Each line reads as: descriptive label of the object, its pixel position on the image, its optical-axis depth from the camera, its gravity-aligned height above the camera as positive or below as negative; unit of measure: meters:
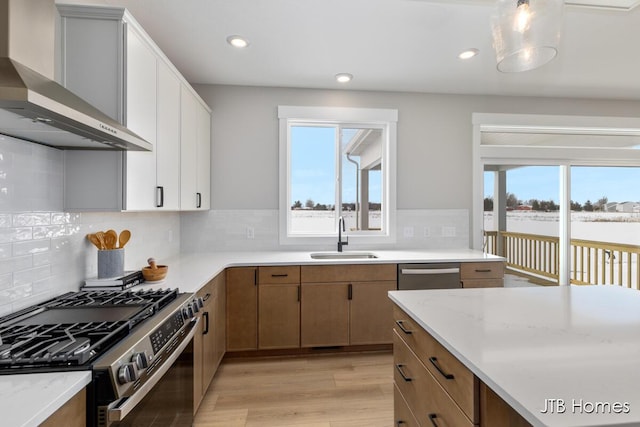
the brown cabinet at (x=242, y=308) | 2.65 -0.80
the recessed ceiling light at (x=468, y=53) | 2.57 +1.38
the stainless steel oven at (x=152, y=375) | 0.93 -0.58
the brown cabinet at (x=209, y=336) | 1.87 -0.84
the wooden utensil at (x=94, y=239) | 1.81 -0.14
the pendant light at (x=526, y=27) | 1.31 +0.82
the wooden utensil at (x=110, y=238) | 1.86 -0.14
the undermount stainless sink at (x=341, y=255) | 3.22 -0.42
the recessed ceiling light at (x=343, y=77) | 3.00 +1.37
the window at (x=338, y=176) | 3.38 +0.45
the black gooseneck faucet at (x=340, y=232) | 3.27 -0.18
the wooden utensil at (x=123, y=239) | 1.91 -0.15
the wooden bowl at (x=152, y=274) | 1.96 -0.38
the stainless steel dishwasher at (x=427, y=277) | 2.79 -0.56
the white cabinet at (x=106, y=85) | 1.59 +0.69
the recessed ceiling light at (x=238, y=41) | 2.38 +1.37
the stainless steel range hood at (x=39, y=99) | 0.93 +0.37
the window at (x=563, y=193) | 3.61 +0.27
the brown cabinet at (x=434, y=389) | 0.85 -0.58
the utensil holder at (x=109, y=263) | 1.81 -0.28
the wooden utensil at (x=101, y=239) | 1.84 -0.14
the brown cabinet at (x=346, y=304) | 2.73 -0.80
